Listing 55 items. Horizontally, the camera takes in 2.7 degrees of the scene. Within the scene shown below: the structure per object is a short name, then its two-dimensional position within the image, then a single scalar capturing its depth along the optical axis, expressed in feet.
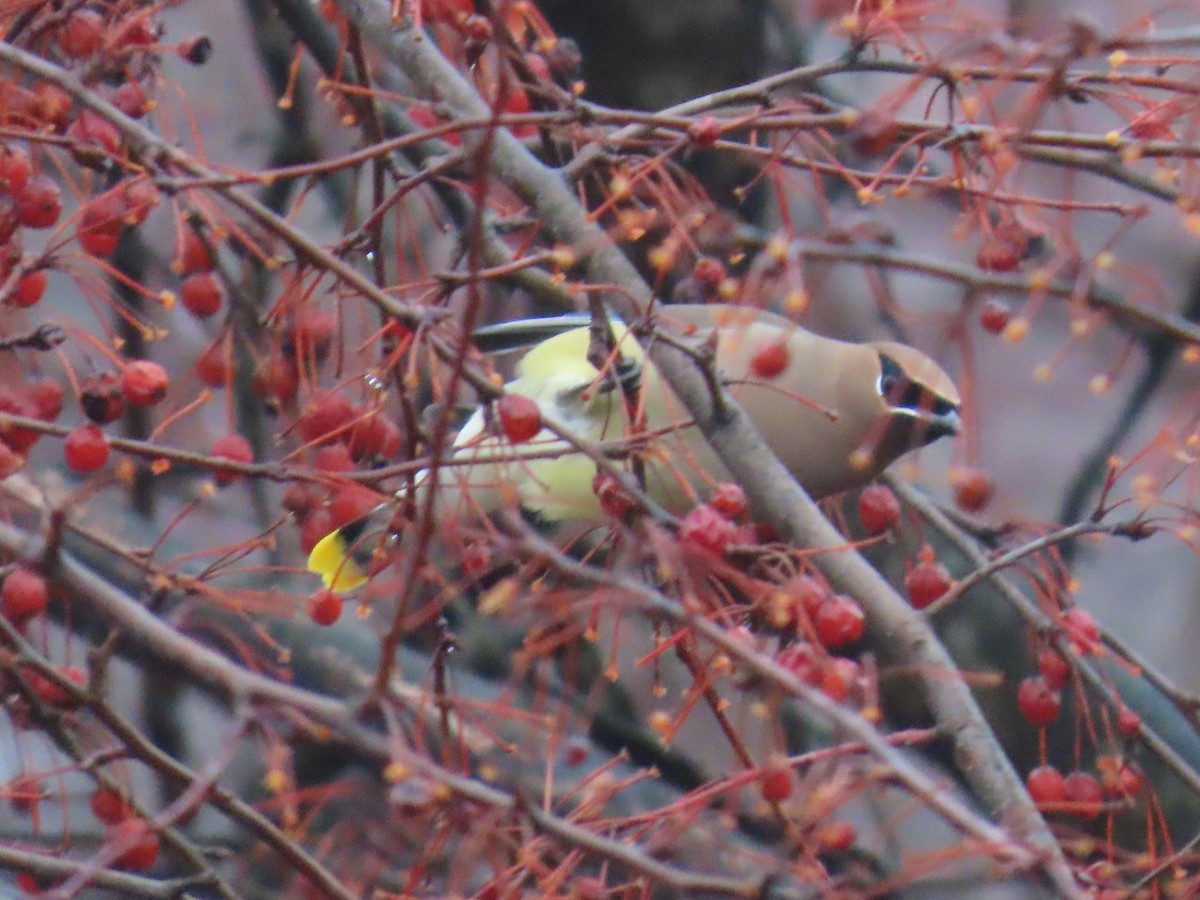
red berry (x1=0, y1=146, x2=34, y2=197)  17.30
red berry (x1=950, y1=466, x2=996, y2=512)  17.20
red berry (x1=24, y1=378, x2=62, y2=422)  17.38
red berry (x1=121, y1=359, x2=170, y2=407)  17.24
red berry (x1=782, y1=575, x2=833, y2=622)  17.08
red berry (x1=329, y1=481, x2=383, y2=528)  17.32
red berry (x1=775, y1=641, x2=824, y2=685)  17.05
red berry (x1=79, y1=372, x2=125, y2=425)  17.21
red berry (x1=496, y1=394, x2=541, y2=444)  17.14
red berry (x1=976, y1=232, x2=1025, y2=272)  17.35
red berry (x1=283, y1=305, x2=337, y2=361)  17.42
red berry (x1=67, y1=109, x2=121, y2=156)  17.41
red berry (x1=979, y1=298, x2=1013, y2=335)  17.43
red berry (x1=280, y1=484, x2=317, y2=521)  17.34
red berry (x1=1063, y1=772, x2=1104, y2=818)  17.45
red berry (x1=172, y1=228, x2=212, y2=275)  17.42
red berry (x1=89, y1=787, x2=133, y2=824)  17.27
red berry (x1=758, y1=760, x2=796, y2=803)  16.95
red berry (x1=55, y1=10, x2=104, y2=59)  17.40
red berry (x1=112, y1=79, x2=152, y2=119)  17.49
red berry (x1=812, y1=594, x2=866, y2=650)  17.12
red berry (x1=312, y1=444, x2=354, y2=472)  17.41
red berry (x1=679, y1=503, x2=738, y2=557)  17.11
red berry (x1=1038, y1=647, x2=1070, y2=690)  17.42
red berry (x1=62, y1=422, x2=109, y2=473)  17.23
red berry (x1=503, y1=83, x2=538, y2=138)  17.52
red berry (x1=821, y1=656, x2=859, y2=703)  17.04
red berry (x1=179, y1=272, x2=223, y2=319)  17.47
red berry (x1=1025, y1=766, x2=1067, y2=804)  17.42
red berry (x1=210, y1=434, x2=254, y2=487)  17.40
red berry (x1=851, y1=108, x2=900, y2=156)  17.04
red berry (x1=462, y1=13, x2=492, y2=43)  17.33
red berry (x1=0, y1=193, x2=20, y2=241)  17.27
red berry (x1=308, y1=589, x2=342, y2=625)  17.39
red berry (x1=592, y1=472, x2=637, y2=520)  17.23
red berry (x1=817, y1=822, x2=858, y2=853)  16.96
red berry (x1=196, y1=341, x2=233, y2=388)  17.51
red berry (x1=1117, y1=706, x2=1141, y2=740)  17.42
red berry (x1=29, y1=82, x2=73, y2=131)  17.34
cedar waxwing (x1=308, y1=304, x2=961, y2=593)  17.86
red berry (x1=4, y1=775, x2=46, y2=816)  17.22
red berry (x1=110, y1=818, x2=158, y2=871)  17.00
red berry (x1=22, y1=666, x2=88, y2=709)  17.20
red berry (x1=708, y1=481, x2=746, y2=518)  17.22
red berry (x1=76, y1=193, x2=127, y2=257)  17.32
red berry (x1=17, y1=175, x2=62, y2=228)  17.32
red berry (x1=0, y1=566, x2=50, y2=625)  17.17
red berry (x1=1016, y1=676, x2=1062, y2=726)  17.47
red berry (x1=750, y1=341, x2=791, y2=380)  17.21
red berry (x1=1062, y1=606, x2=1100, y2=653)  17.33
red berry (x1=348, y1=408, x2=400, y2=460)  17.38
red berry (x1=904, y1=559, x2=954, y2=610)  17.43
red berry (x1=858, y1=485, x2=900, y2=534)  17.49
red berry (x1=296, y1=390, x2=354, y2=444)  17.38
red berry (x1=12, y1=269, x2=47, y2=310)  17.32
